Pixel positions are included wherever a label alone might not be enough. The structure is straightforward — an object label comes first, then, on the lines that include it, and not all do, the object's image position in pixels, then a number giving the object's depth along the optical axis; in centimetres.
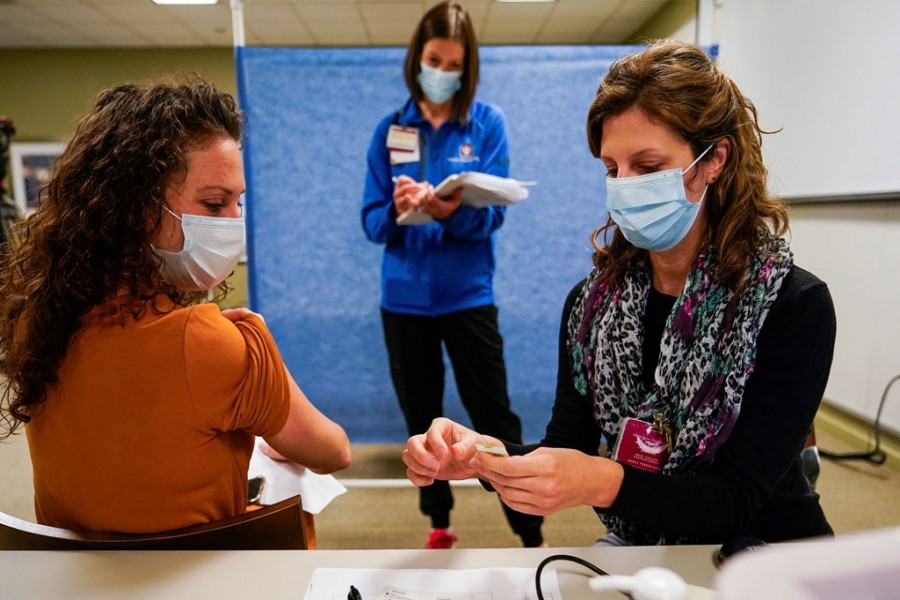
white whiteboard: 242
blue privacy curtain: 243
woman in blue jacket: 186
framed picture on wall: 696
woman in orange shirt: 77
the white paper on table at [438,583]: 67
